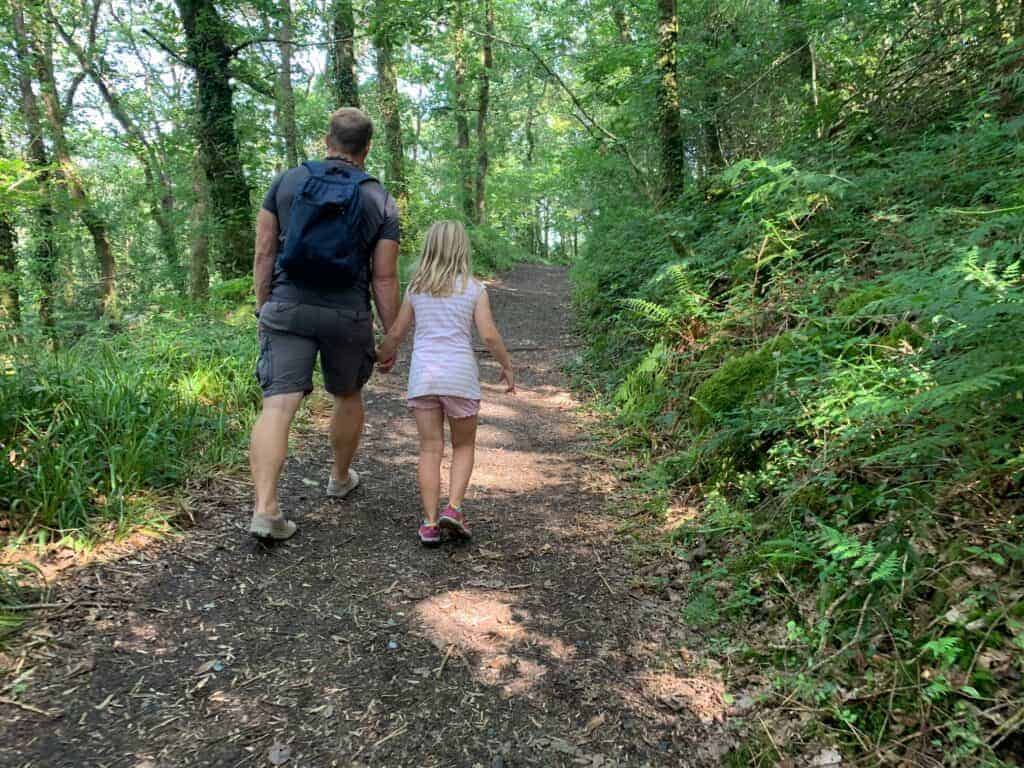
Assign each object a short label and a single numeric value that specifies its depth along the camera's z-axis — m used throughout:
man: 3.03
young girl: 3.29
